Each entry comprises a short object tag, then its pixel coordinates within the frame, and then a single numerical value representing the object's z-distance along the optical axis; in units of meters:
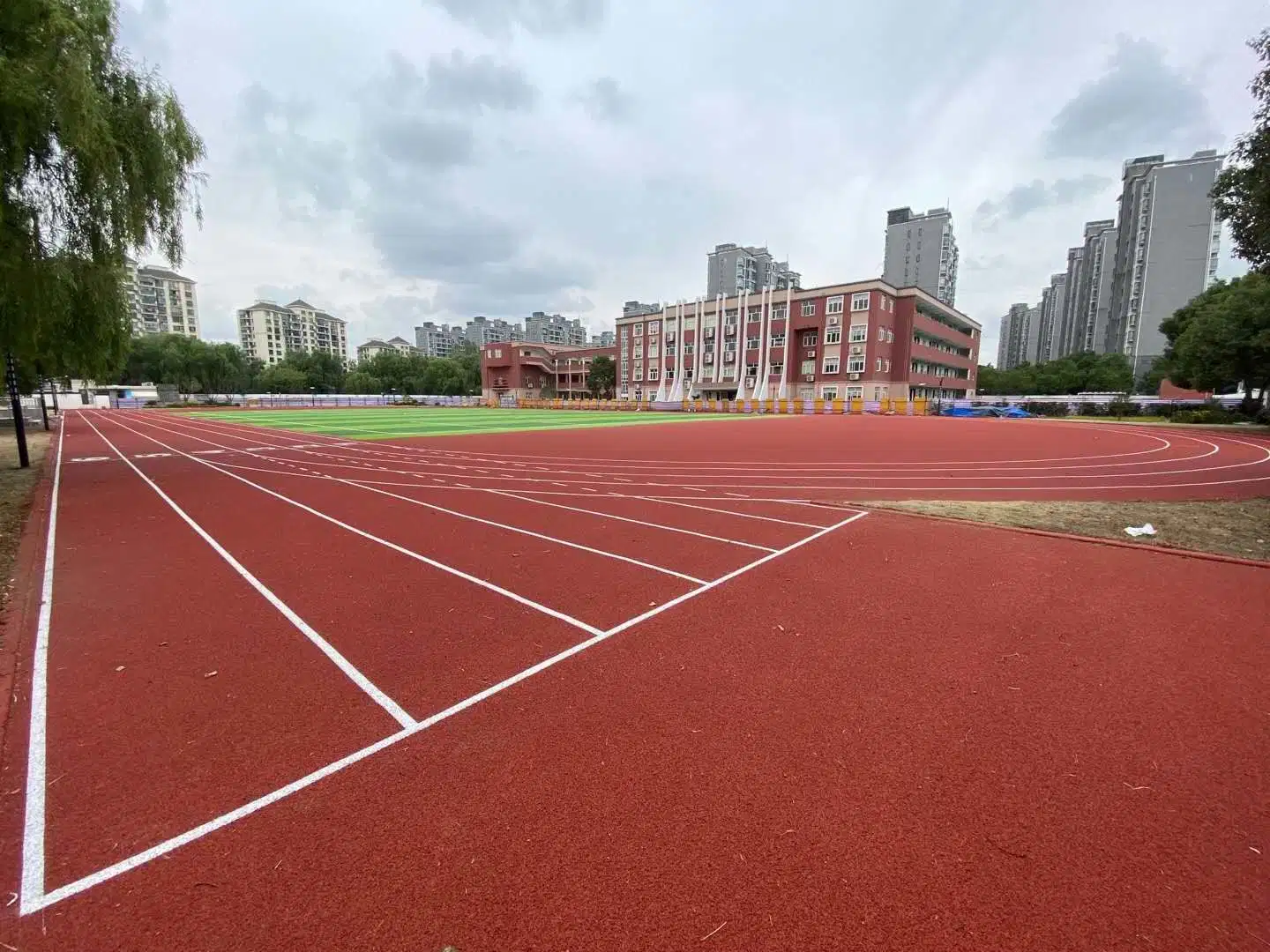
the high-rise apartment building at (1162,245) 78.38
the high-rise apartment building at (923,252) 103.81
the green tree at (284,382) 91.50
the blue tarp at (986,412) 46.46
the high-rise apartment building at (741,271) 113.69
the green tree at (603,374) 84.94
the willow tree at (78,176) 9.05
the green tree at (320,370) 98.44
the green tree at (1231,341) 28.20
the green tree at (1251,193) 9.17
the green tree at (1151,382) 67.88
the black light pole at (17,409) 13.77
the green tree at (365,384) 99.38
